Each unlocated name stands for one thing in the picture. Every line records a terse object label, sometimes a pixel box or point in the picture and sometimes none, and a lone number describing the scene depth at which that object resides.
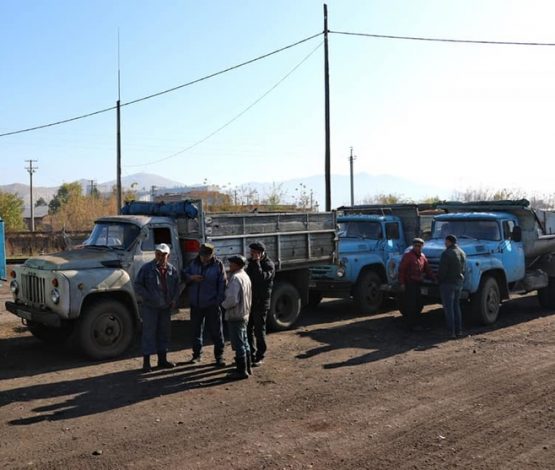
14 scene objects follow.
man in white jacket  7.52
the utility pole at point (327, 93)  20.47
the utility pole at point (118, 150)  29.73
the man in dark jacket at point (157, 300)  7.93
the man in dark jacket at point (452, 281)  10.22
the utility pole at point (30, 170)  87.88
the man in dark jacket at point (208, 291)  8.08
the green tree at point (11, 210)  61.03
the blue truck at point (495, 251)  11.32
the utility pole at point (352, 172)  64.00
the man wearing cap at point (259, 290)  8.09
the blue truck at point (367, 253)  12.75
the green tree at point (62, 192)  96.52
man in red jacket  10.69
